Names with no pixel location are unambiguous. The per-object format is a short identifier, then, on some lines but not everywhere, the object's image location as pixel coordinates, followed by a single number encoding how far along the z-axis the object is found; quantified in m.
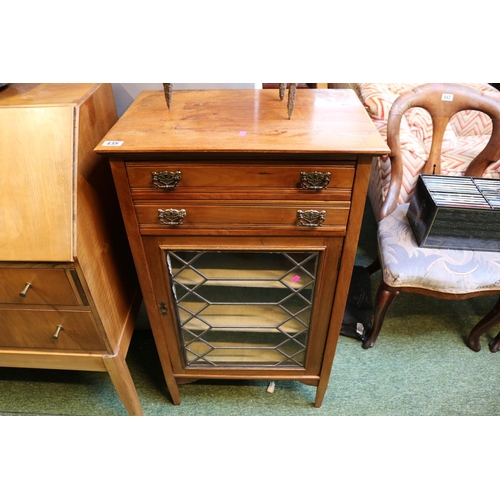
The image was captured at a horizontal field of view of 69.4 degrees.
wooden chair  1.07
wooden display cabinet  0.65
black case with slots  1.02
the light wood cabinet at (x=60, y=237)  0.67
